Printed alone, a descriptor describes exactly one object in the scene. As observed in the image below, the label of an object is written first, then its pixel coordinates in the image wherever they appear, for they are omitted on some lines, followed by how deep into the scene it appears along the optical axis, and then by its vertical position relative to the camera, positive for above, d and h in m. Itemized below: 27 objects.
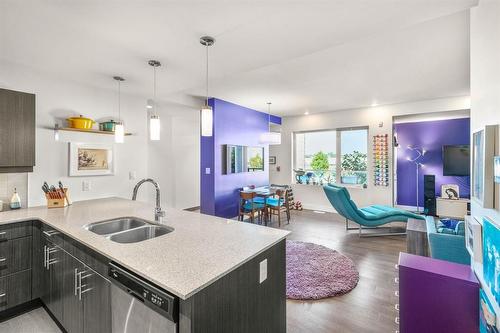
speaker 5.11 -0.64
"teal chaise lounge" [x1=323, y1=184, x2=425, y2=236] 4.24 -0.88
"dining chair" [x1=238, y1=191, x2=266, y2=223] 4.91 -0.87
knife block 2.68 -0.42
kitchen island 1.12 -0.56
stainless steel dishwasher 1.07 -0.69
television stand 4.49 -0.81
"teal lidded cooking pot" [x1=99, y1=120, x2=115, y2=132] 3.30 +0.54
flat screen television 4.92 +0.10
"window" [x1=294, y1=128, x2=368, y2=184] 6.17 +0.24
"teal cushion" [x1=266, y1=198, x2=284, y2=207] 5.06 -0.79
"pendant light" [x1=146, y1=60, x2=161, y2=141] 2.52 +0.41
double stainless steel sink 1.95 -0.56
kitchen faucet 2.16 -0.41
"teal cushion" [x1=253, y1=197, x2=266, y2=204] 5.16 -0.76
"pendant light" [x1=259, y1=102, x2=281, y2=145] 5.70 +0.64
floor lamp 5.61 +0.21
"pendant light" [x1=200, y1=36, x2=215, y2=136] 2.18 +0.46
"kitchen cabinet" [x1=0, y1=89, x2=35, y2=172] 2.36 +0.35
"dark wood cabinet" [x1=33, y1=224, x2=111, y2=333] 1.50 -0.88
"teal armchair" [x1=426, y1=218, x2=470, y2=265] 2.08 -0.73
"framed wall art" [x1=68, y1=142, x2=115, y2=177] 3.11 +0.08
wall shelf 2.94 +0.45
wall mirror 5.16 +0.15
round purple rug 2.54 -1.32
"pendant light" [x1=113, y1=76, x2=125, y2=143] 2.79 +0.37
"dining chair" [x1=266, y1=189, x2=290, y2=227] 5.09 -0.78
